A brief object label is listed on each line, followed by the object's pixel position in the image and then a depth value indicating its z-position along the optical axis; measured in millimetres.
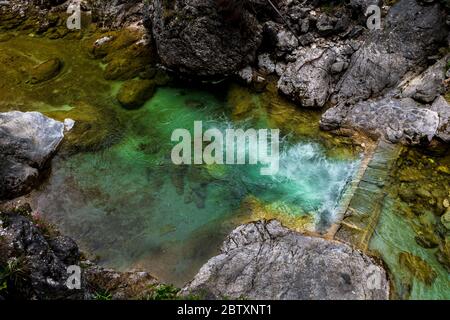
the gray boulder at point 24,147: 13195
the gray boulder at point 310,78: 15133
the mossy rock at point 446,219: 11219
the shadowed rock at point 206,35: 15430
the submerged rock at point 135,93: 16156
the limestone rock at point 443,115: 13055
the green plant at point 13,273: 9031
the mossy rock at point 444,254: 10570
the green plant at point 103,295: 10062
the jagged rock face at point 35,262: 9328
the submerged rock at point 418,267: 10312
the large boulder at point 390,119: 13312
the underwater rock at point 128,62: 17422
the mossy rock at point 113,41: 18625
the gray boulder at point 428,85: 13773
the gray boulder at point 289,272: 9766
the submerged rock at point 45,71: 17488
